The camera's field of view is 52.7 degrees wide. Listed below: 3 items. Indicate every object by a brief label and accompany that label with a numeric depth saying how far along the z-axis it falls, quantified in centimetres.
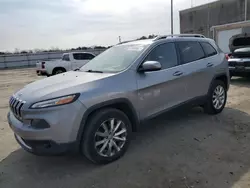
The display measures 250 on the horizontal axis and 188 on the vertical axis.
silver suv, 310
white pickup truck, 1569
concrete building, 3319
